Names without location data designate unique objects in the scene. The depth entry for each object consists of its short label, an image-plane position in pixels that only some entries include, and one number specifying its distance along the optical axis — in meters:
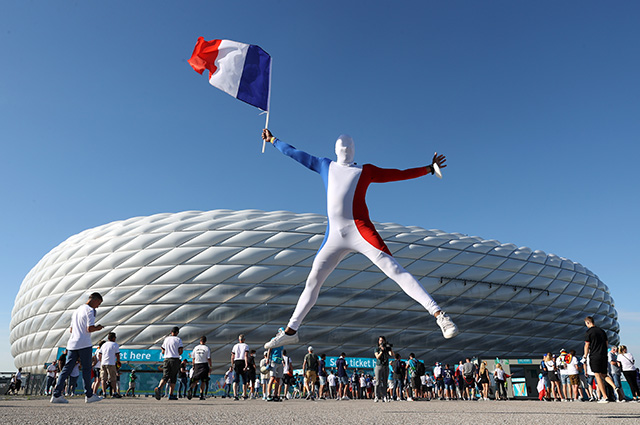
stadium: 21.59
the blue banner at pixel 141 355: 17.58
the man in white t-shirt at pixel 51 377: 13.52
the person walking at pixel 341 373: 11.59
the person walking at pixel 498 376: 13.49
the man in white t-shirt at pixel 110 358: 7.71
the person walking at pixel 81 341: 5.13
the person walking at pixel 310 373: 10.22
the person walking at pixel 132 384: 13.41
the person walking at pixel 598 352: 6.04
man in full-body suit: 3.60
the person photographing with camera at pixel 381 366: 8.39
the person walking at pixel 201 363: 8.58
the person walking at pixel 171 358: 7.43
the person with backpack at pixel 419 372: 12.36
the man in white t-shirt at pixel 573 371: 10.44
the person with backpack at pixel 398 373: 11.94
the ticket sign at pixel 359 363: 19.62
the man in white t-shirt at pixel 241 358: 8.65
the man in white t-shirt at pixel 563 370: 11.18
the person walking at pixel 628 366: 7.88
